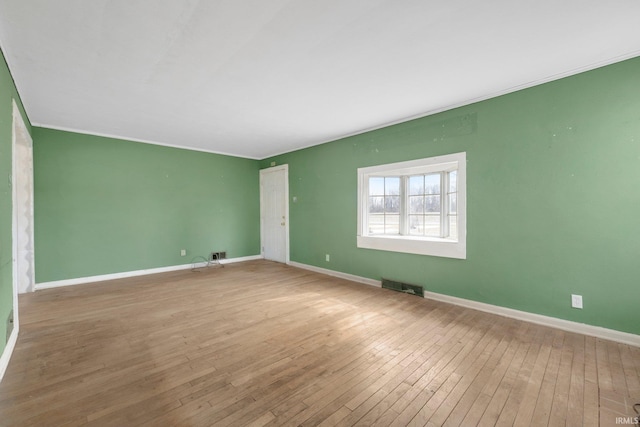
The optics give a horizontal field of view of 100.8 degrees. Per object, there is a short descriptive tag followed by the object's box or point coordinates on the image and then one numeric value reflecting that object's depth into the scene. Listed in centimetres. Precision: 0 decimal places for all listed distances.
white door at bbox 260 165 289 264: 607
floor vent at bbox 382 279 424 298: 379
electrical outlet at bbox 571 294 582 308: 261
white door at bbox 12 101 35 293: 380
